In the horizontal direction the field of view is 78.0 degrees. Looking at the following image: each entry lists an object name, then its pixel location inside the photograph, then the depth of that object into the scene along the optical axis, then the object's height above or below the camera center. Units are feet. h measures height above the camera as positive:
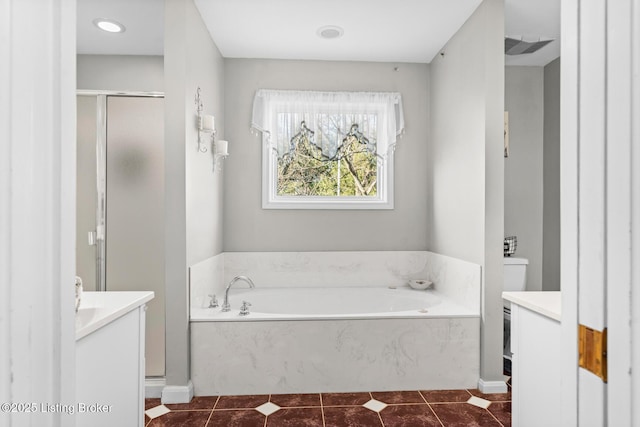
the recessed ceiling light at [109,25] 8.70 +4.14
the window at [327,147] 11.54 +1.89
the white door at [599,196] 1.85 +0.08
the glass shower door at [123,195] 8.82 +0.33
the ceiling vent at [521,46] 9.87 +4.25
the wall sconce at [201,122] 8.65 +1.93
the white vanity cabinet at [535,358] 4.09 -1.65
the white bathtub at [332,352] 8.11 -2.95
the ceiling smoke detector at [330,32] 9.50 +4.40
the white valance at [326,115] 11.51 +2.83
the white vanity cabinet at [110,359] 3.52 -1.50
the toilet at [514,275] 10.16 -1.65
